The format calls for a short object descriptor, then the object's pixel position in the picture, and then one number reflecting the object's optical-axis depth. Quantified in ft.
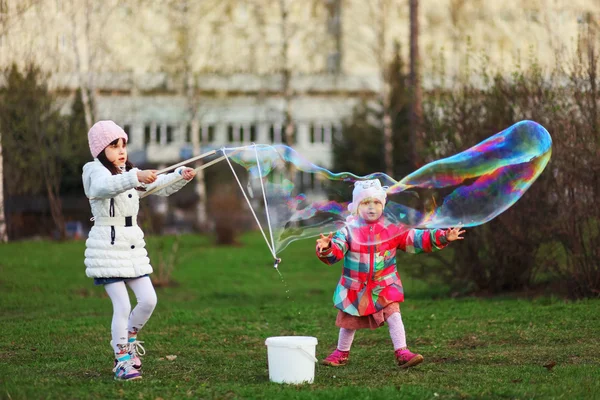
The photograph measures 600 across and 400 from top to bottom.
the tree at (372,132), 127.00
